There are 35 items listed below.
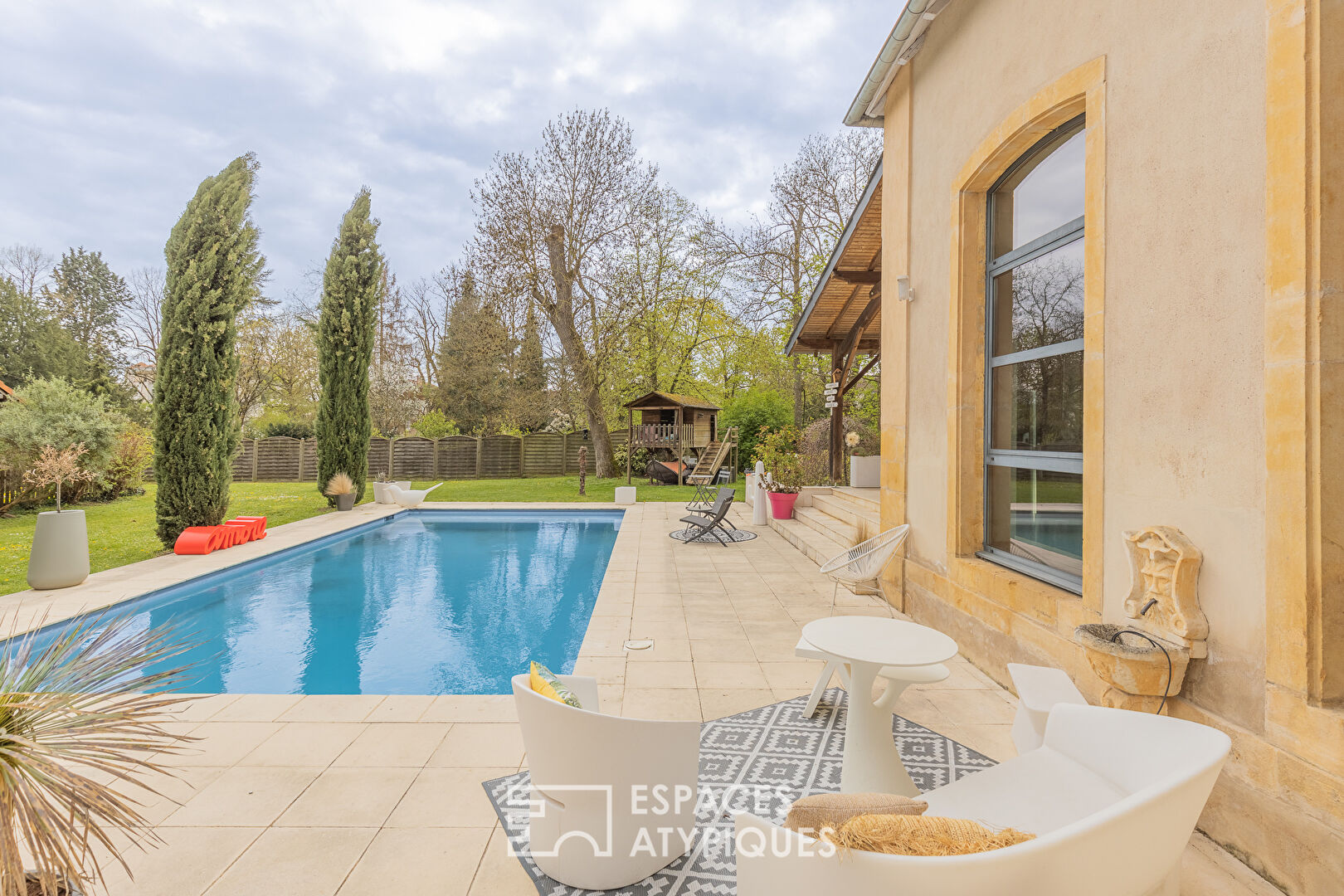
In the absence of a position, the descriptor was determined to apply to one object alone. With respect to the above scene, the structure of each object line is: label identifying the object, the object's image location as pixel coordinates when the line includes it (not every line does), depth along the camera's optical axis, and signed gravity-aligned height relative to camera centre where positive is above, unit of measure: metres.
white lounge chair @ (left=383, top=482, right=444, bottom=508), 12.78 -1.05
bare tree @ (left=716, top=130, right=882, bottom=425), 17.61 +6.86
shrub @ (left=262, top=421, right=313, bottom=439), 20.14 +0.63
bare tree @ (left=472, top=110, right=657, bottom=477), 16.45 +6.59
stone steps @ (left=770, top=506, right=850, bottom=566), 7.22 -1.21
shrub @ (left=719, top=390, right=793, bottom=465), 17.53 +1.02
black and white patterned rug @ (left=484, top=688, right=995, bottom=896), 2.06 -1.47
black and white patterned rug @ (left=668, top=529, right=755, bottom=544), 8.96 -1.35
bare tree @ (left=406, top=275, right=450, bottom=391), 24.41 +5.29
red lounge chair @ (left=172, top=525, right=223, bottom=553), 7.86 -1.24
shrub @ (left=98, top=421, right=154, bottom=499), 13.13 -0.34
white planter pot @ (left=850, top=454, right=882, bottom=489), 10.70 -0.36
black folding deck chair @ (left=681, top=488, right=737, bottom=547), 8.77 -1.11
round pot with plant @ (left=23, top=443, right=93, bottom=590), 5.98 -1.05
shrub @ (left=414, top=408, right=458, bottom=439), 20.91 +0.81
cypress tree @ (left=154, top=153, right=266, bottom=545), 8.13 +1.32
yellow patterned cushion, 2.04 -0.84
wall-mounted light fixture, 4.97 +1.36
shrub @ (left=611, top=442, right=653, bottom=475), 18.59 -0.36
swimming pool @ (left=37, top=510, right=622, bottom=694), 4.58 -1.71
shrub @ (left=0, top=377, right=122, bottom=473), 10.95 +0.47
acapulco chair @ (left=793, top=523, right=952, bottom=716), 4.82 -0.92
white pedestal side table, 2.50 -1.15
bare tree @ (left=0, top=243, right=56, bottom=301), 21.45 +6.66
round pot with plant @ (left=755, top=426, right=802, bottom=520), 10.32 -0.47
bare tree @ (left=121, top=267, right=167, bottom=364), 22.55 +5.29
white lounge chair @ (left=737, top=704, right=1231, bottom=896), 1.03 -0.82
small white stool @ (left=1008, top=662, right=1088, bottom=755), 2.46 -1.05
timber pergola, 7.06 +2.37
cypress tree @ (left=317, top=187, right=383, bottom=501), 12.63 +2.33
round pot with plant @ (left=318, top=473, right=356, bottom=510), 12.48 -0.91
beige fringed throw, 1.08 -0.72
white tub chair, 1.88 -1.13
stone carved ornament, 2.28 -0.52
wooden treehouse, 16.55 +0.45
